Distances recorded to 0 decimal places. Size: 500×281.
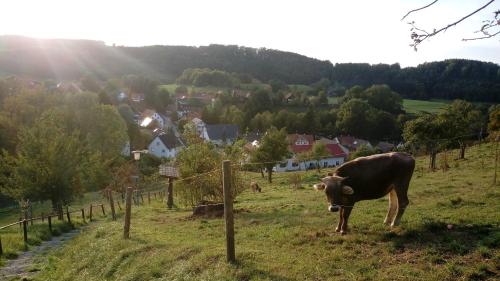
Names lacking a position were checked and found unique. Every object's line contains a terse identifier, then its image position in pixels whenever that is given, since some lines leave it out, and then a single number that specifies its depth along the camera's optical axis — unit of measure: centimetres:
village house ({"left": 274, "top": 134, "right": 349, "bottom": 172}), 7563
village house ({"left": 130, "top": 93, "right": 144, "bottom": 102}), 12818
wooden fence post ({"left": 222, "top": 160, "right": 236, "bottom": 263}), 935
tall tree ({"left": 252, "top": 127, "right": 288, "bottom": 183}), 4866
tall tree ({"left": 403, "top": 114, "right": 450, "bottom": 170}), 3569
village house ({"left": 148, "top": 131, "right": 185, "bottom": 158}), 8375
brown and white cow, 1085
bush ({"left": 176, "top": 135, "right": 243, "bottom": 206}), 2242
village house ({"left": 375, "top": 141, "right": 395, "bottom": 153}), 9138
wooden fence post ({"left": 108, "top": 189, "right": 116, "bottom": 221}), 2385
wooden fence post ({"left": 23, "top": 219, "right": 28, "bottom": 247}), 1850
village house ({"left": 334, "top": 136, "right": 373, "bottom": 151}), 9200
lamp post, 2333
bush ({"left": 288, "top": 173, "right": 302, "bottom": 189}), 3284
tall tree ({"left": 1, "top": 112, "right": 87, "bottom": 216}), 2806
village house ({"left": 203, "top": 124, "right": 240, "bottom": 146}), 9694
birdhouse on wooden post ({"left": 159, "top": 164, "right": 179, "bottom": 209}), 2884
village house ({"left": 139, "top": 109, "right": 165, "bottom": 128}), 10952
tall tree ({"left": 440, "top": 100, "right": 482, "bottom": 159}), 3629
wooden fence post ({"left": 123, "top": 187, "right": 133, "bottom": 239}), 1439
